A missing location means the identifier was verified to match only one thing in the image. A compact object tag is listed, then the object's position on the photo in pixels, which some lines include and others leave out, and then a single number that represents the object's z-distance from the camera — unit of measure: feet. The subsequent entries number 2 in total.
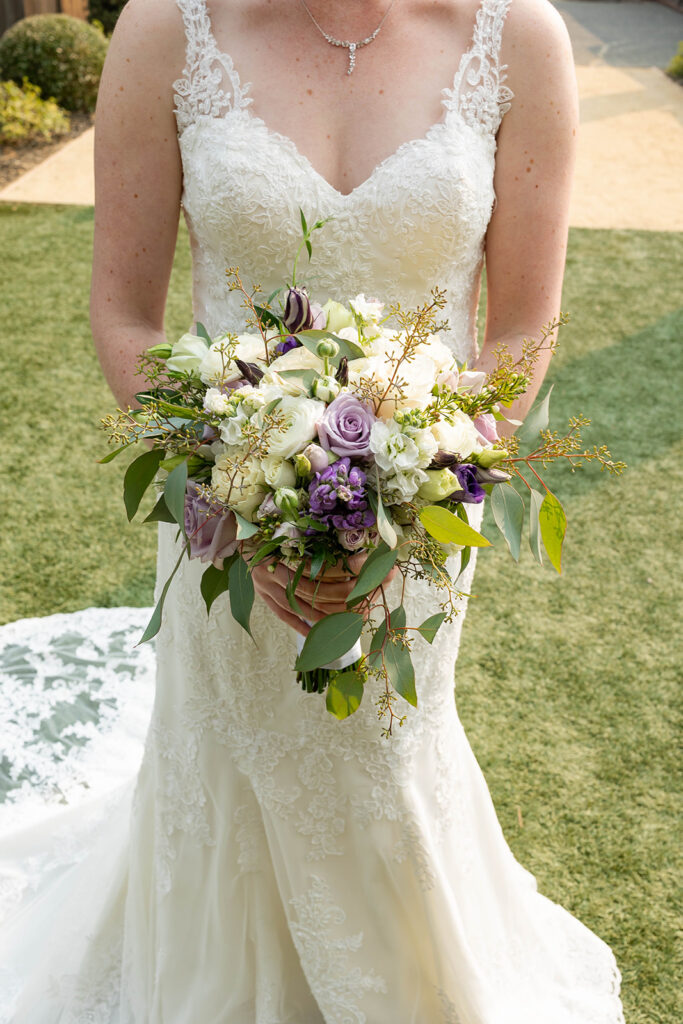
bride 6.33
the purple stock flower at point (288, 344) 5.17
